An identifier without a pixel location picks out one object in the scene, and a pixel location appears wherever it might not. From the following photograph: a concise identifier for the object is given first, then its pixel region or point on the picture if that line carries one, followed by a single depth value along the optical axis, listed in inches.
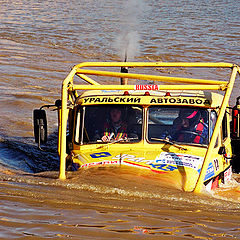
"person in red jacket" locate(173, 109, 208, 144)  570.3
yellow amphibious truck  544.1
